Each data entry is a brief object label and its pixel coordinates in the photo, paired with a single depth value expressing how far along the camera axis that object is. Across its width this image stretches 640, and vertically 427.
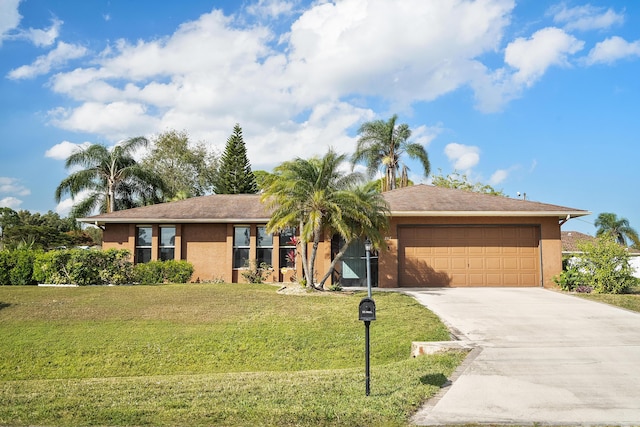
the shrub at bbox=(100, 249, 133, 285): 18.12
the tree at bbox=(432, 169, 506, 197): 46.91
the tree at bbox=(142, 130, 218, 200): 46.34
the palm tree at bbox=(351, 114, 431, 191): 36.09
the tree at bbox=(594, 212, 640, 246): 49.85
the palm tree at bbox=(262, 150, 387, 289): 16.20
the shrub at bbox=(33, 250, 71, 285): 18.00
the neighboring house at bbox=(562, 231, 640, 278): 39.66
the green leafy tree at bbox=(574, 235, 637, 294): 16.53
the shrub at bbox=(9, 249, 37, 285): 18.80
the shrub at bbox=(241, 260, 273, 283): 20.27
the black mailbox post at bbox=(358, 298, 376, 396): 6.88
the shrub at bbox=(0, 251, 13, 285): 18.97
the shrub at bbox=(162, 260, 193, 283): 19.77
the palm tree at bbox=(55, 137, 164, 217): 33.28
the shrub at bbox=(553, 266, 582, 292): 17.36
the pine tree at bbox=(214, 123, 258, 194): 45.47
